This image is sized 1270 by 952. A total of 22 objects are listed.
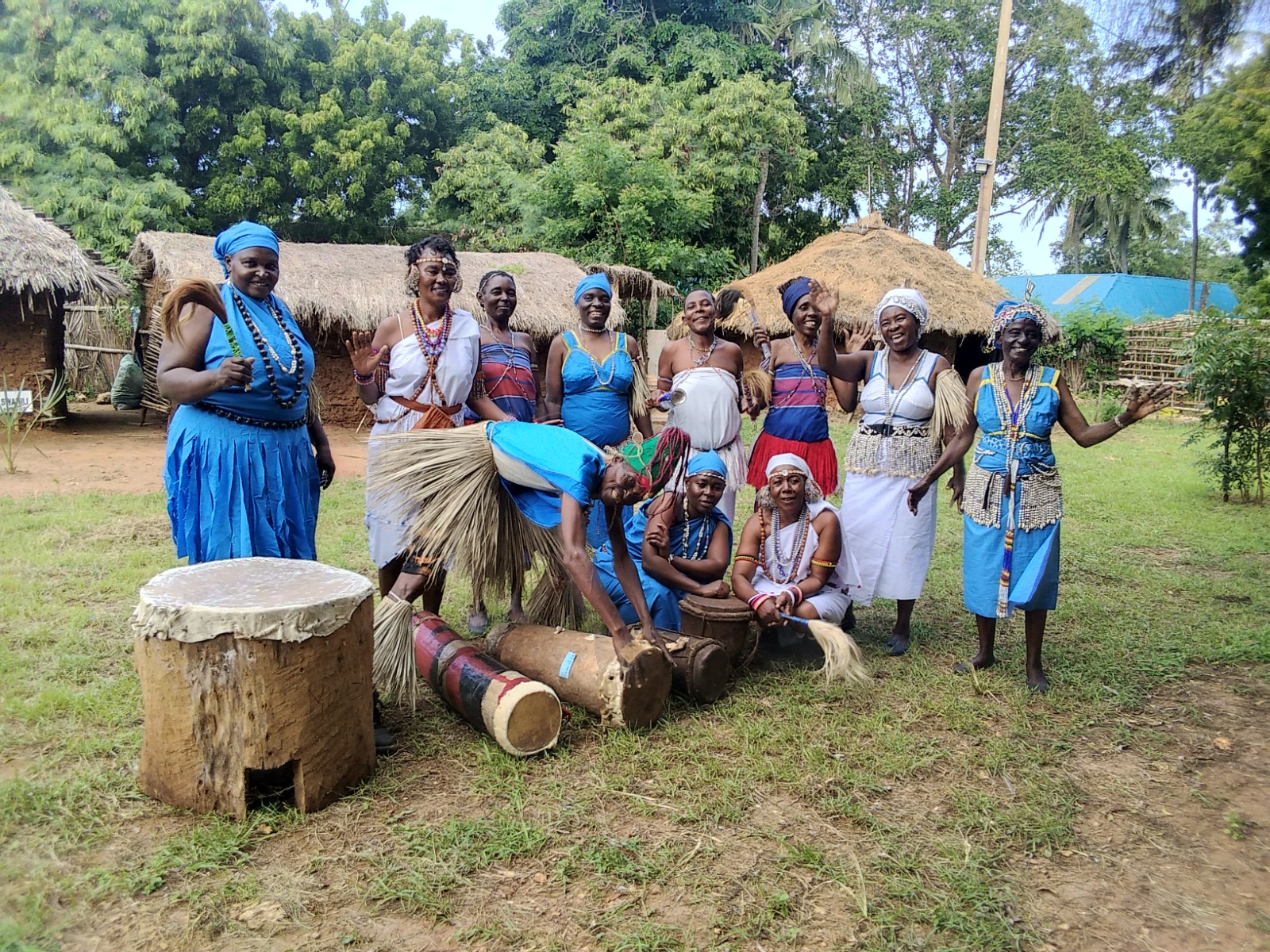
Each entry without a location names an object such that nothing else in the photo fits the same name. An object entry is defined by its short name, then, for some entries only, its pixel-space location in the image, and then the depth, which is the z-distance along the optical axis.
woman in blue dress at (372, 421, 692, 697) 3.38
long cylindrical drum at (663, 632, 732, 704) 3.75
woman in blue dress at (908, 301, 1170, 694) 4.03
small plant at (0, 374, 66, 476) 9.19
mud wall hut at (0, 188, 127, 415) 11.42
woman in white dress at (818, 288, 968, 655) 4.47
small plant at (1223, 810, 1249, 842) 2.98
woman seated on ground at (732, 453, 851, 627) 4.20
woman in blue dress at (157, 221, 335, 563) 3.05
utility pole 13.20
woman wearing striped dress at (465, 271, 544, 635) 4.45
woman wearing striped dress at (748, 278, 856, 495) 4.72
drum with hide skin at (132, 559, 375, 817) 2.71
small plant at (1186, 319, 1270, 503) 8.45
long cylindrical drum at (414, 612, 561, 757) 3.29
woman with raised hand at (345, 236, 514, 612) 3.94
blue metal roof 27.17
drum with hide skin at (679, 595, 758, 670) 3.98
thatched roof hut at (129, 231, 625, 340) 12.60
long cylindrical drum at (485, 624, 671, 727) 3.51
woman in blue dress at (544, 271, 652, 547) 4.55
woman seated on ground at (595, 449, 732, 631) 4.18
